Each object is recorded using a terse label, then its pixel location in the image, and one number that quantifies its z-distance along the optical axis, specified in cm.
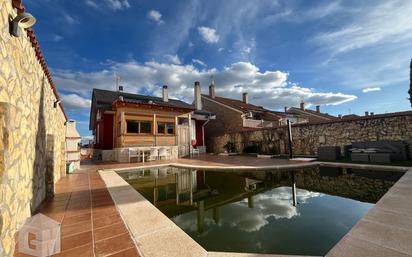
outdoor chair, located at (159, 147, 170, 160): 1403
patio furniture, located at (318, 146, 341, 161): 1072
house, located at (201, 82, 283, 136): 2050
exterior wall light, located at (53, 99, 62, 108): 604
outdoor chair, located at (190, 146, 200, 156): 1702
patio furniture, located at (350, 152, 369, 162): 938
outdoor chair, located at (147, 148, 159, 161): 1348
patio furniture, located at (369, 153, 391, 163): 865
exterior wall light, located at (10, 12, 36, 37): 238
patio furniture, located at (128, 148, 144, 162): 1289
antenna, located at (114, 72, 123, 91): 2052
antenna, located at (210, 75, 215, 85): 2571
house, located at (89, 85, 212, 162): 1334
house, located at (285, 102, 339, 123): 3281
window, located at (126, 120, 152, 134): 1358
